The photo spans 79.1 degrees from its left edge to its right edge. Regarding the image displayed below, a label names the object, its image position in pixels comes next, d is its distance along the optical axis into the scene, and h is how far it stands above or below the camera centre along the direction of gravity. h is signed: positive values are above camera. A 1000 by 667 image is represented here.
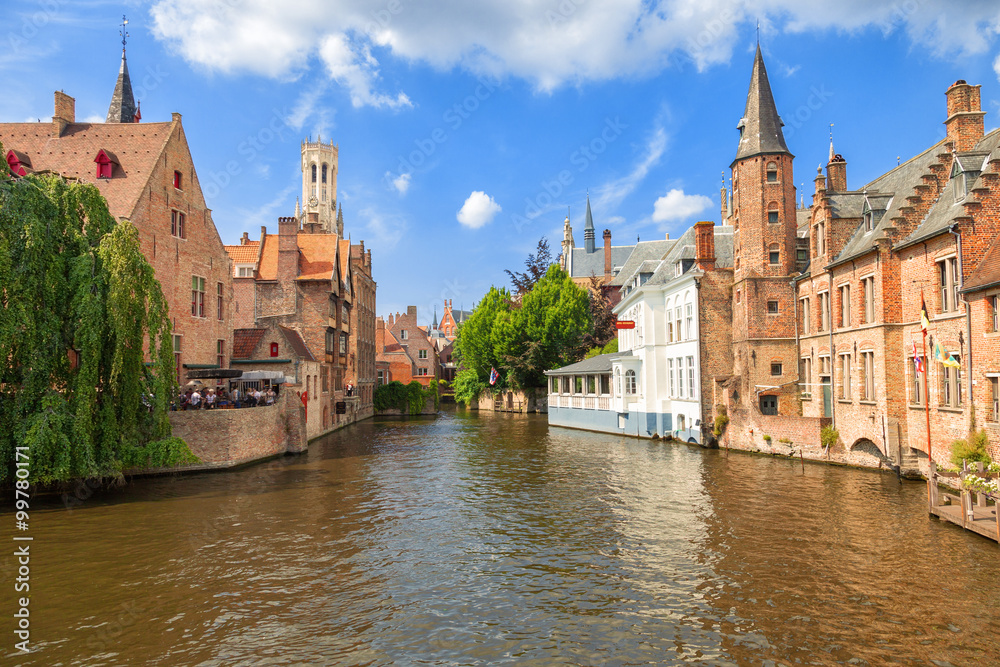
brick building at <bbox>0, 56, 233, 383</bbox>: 27.25 +8.80
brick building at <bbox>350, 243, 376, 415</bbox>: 52.61 +4.34
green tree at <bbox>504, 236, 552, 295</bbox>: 69.19 +11.97
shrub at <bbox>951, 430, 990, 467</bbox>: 17.27 -2.30
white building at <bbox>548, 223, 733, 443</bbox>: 32.47 +0.80
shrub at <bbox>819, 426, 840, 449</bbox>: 24.86 -2.69
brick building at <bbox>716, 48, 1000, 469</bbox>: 19.00 +2.97
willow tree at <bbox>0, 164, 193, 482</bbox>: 16.83 +1.34
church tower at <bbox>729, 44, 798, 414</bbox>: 29.42 +5.31
